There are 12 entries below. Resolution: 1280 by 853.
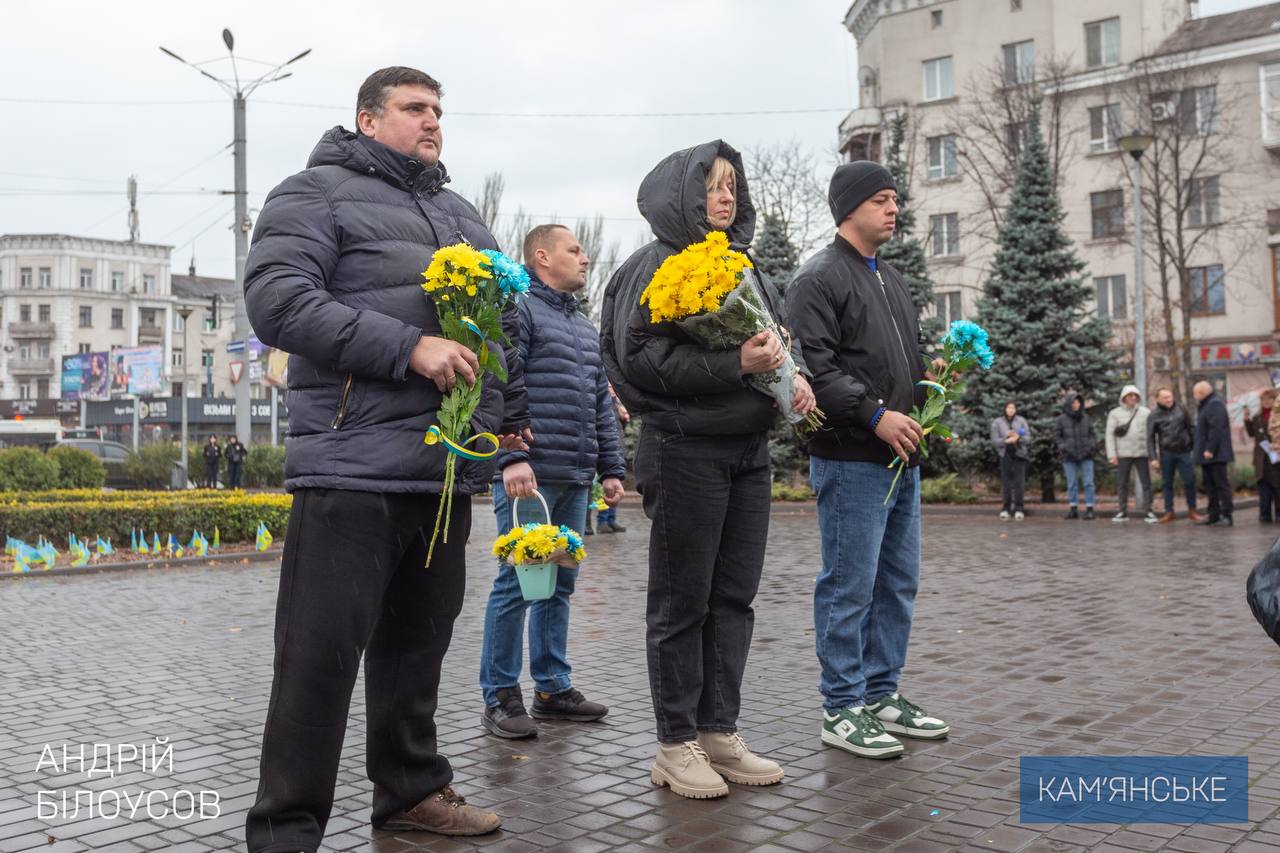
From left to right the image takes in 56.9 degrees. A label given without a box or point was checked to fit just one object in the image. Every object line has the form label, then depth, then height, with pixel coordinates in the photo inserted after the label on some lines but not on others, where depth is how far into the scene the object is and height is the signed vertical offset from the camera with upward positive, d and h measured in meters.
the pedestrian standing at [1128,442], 17.14 +0.21
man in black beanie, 4.61 +0.00
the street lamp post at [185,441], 28.33 +0.88
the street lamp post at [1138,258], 20.56 +3.69
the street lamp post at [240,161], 21.39 +5.83
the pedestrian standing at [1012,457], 18.30 +0.03
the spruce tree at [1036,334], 21.33 +2.29
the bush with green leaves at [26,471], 20.53 +0.12
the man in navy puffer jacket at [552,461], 5.16 +0.03
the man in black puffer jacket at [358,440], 3.26 +0.09
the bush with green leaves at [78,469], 21.80 +0.14
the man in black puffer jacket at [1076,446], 17.64 +0.17
